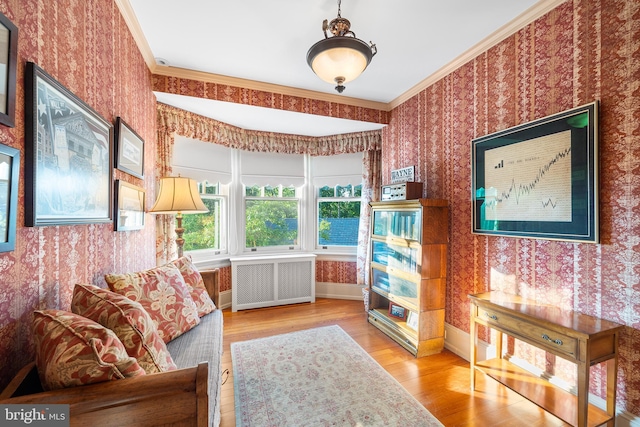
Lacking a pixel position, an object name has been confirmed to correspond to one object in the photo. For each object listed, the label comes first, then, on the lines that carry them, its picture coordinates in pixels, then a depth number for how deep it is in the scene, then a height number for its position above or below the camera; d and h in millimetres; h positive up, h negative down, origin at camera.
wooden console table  1378 -740
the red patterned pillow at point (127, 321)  1086 -457
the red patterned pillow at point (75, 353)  823 -446
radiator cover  3613 -942
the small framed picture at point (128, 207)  1760 +44
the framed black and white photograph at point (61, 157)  968 +244
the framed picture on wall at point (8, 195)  839 +58
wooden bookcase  2516 -584
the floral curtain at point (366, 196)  3916 +241
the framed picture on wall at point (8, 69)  840 +459
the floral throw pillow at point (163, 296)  1536 -517
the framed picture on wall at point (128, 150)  1765 +456
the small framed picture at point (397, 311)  2936 -1090
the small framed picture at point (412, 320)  2642 -1083
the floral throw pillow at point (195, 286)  2061 -570
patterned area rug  1716 -1301
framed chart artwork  1646 +239
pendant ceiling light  1594 +961
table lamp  2391 +141
